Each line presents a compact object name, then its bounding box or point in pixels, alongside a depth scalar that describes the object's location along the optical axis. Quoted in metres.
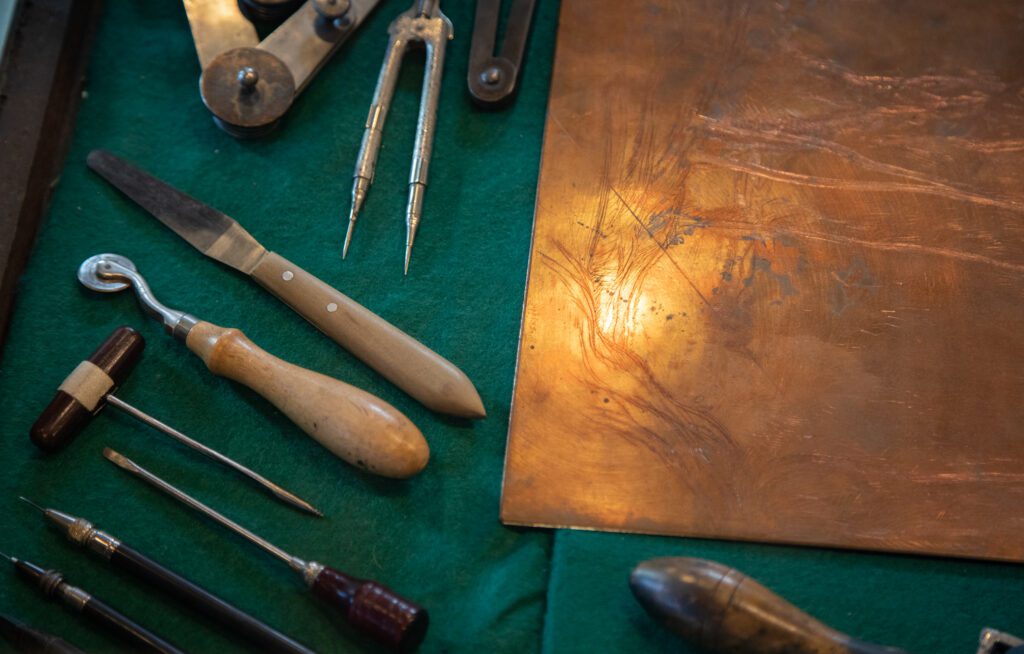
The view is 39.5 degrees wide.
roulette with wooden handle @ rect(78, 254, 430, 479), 0.53
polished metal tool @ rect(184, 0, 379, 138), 0.62
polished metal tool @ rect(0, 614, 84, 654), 0.51
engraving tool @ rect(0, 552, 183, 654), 0.52
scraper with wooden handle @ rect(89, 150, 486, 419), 0.56
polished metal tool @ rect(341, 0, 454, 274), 0.61
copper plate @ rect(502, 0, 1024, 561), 0.55
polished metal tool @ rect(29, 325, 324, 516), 0.56
